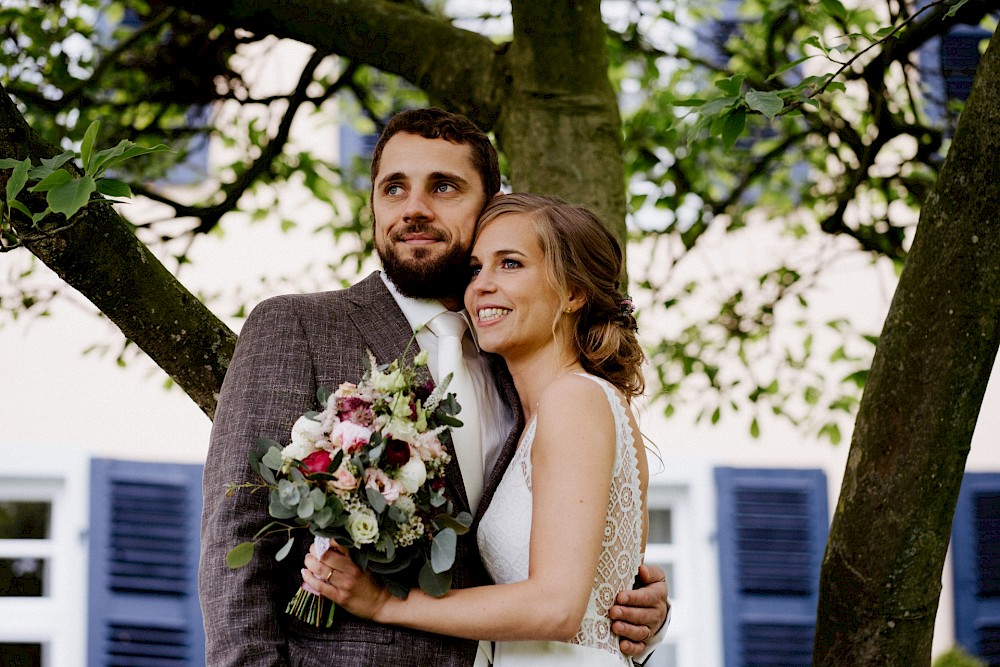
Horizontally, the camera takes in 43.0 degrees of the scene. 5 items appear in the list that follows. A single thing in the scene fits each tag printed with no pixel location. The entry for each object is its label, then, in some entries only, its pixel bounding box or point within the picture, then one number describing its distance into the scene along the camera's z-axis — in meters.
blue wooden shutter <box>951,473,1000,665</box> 6.45
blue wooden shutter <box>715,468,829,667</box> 6.42
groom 2.25
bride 2.31
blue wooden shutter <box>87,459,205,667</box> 5.98
